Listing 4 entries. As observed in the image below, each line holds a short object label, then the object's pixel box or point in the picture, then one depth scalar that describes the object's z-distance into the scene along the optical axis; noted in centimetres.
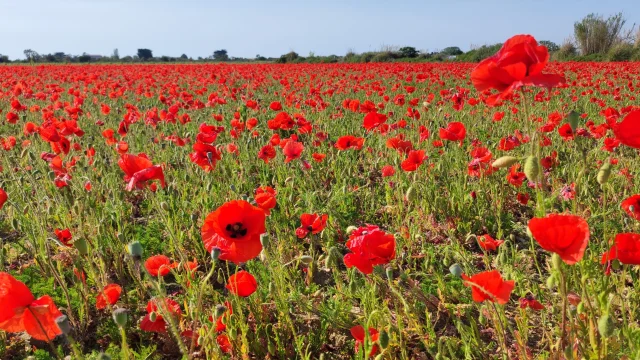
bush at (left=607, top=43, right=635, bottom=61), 2281
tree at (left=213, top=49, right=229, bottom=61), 7557
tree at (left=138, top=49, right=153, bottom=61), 8734
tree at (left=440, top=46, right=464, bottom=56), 3260
